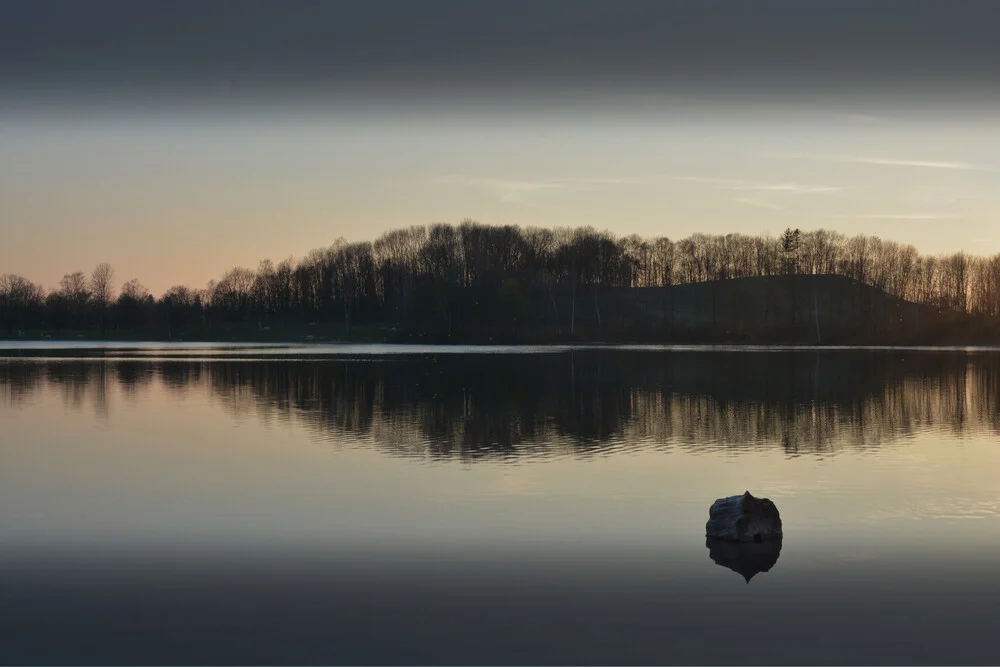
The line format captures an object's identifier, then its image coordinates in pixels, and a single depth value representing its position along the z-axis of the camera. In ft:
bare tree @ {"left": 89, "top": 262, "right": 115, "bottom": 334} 599.98
